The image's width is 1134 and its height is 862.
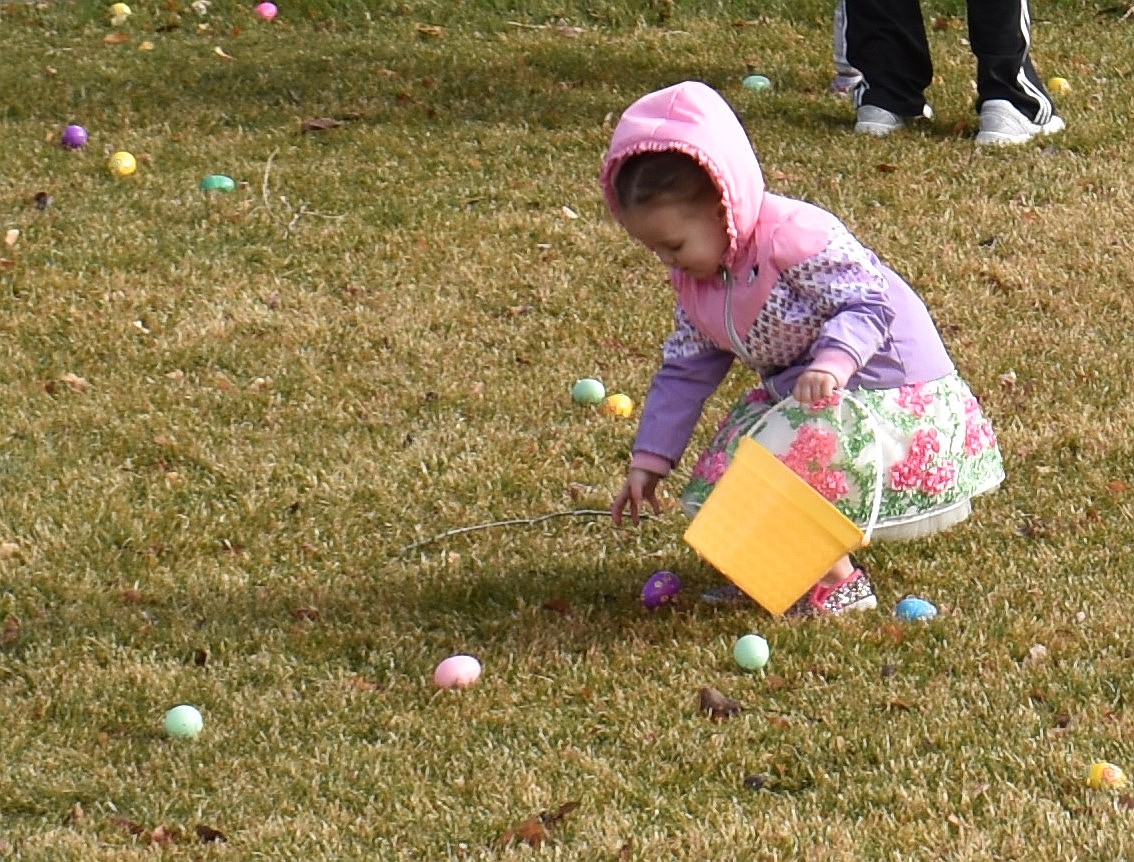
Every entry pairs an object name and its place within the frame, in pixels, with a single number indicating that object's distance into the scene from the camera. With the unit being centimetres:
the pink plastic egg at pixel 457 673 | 723
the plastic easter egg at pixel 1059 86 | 1464
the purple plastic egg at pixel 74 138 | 1393
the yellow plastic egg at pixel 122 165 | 1334
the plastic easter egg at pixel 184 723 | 694
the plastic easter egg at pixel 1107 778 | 618
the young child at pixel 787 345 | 703
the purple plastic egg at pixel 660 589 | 789
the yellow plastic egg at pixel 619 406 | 980
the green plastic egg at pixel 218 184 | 1306
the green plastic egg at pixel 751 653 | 721
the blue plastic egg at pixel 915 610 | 755
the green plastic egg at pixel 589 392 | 995
